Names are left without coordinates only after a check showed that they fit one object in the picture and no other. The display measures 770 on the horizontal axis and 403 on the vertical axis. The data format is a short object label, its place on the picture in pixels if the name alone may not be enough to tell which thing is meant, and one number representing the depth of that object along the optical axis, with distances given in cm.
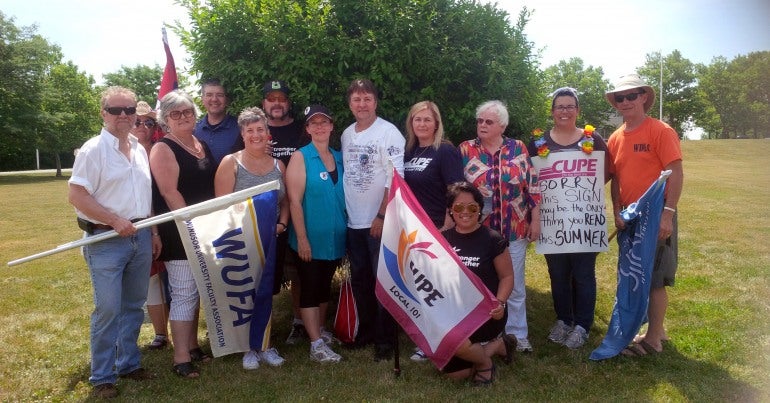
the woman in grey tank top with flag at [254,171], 457
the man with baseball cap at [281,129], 498
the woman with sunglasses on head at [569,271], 488
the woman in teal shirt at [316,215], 471
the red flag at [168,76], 586
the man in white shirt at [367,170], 468
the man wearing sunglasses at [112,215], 391
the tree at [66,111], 4253
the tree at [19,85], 3956
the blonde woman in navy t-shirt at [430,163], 464
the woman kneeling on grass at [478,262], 425
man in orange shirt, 454
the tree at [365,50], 500
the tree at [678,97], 4941
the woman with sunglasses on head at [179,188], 443
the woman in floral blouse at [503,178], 475
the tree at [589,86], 6188
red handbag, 525
